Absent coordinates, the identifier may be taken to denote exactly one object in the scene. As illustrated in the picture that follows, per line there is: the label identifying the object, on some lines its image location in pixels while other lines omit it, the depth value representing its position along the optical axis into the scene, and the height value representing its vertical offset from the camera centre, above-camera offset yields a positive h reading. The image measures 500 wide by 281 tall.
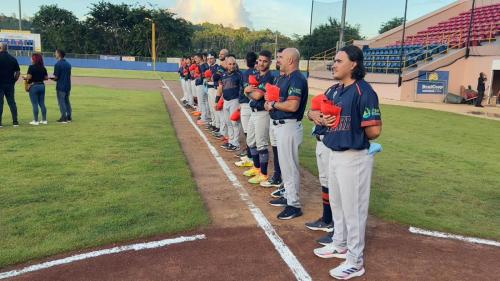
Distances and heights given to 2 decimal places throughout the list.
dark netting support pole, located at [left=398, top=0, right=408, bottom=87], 23.47 -0.05
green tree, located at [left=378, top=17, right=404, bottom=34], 68.88 +8.74
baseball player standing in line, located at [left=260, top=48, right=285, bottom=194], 5.89 -1.77
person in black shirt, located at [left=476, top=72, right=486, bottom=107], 20.64 -0.47
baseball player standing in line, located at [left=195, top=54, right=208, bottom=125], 12.99 -0.77
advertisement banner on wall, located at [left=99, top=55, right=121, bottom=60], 61.47 +1.38
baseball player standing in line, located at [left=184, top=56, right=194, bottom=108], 16.21 -0.58
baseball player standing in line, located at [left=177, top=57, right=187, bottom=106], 17.75 -0.44
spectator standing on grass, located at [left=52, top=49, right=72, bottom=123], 11.59 -0.50
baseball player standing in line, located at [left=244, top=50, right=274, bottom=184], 6.39 -0.82
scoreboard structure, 53.66 +3.06
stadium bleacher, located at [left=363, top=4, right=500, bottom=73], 25.01 +2.49
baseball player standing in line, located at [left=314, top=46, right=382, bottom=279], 3.64 -0.63
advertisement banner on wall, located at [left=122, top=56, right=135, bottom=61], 61.47 +1.32
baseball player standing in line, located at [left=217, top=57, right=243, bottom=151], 8.81 -0.54
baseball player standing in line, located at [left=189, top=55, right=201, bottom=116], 13.48 -0.26
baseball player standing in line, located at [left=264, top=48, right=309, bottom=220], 5.09 -0.65
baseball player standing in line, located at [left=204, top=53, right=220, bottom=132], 10.92 -0.51
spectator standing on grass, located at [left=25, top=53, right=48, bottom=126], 11.26 -0.48
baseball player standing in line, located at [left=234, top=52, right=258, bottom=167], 7.49 -0.69
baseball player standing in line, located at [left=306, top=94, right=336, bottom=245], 4.24 -1.21
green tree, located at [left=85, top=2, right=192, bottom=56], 74.44 +6.69
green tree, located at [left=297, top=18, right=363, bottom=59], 47.26 +4.09
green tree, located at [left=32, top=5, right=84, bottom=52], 73.88 +6.88
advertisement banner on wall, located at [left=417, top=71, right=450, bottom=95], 23.72 -0.30
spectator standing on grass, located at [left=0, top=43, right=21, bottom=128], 10.63 -0.29
